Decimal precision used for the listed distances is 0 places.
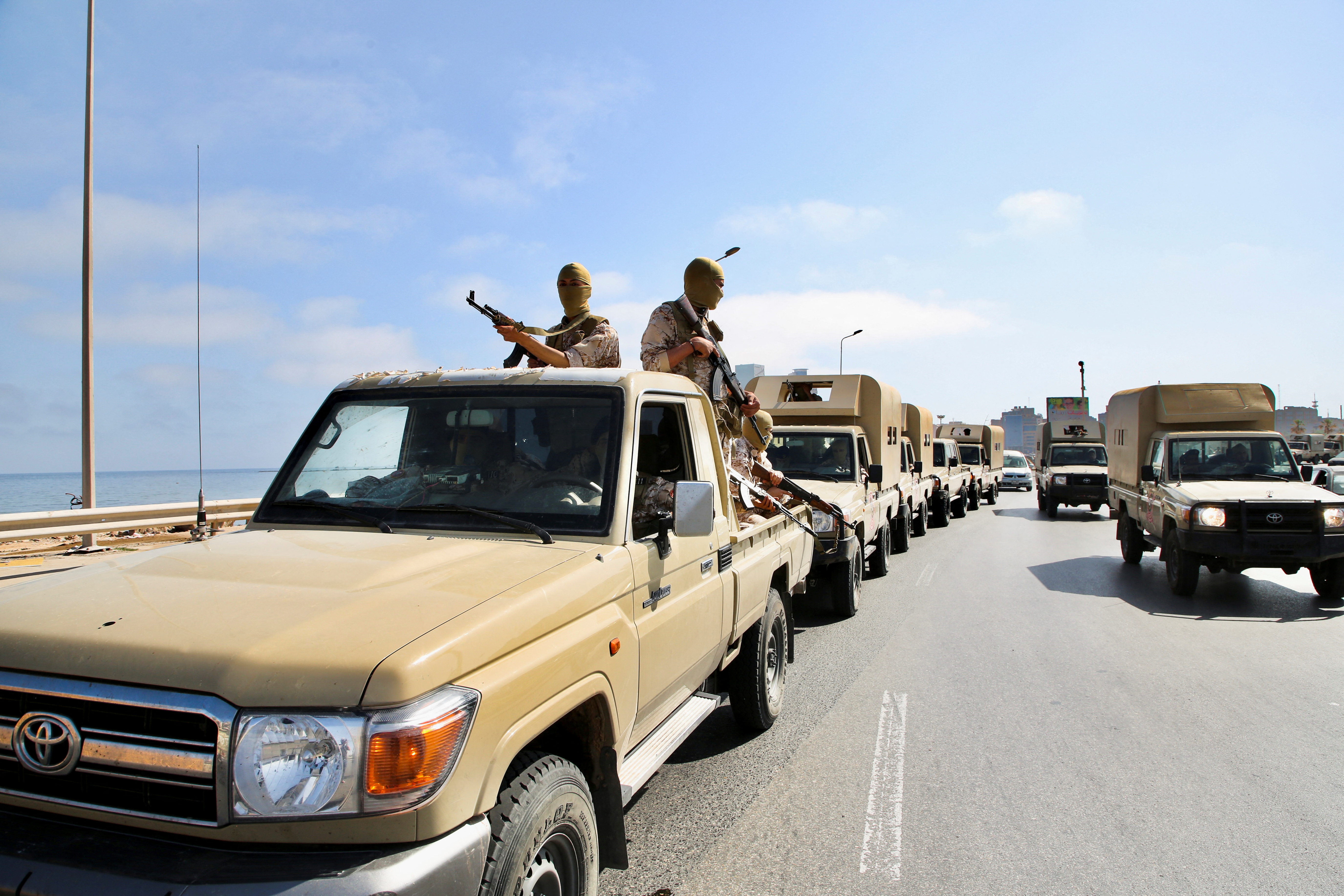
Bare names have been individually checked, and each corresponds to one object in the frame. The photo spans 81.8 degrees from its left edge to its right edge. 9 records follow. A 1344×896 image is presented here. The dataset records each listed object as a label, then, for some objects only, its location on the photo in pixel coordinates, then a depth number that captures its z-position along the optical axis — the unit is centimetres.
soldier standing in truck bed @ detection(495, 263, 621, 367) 515
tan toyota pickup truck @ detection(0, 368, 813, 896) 180
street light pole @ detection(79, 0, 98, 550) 1141
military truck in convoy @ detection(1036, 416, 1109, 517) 2133
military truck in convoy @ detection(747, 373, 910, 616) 853
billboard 3731
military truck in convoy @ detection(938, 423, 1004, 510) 2900
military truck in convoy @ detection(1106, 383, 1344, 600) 887
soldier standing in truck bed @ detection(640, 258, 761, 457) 521
